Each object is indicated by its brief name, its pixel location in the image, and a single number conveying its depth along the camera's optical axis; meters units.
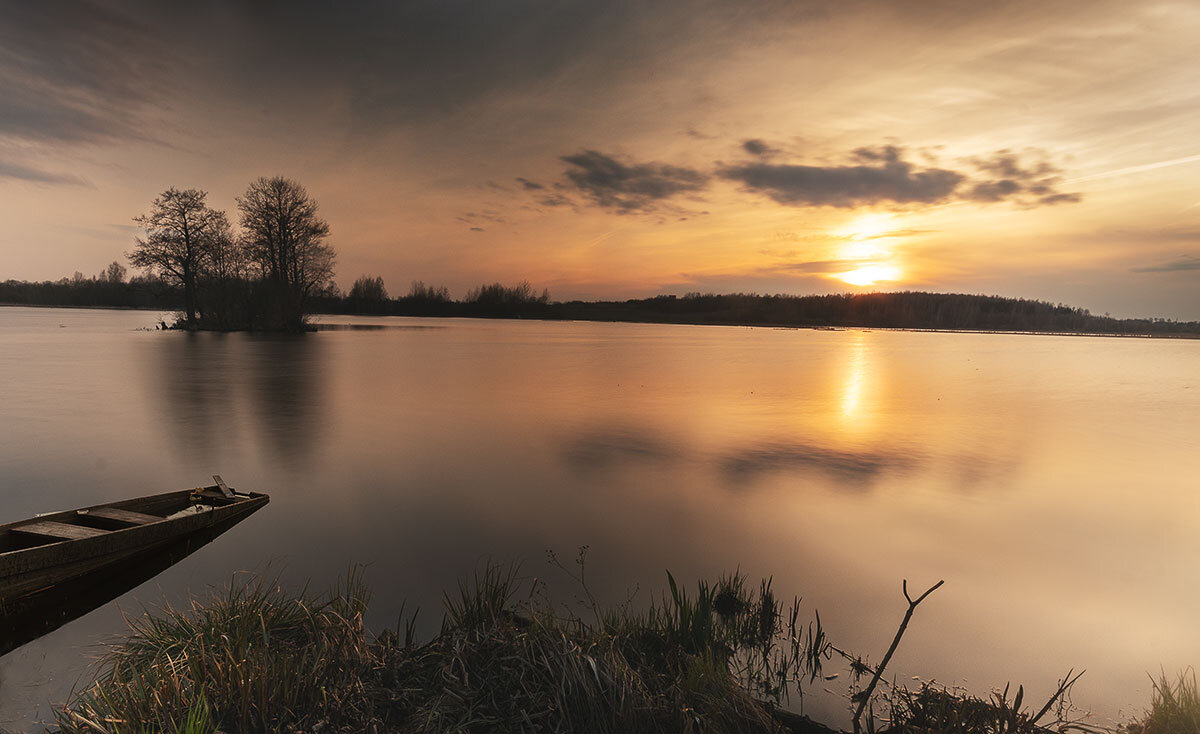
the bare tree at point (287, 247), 54.56
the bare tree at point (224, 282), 54.06
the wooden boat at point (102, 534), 6.12
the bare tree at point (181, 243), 53.16
